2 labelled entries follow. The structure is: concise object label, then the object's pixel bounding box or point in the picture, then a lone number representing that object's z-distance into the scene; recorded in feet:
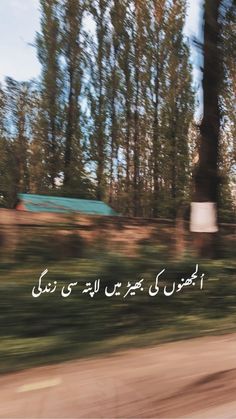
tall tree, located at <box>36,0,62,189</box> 88.22
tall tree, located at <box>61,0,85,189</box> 87.70
